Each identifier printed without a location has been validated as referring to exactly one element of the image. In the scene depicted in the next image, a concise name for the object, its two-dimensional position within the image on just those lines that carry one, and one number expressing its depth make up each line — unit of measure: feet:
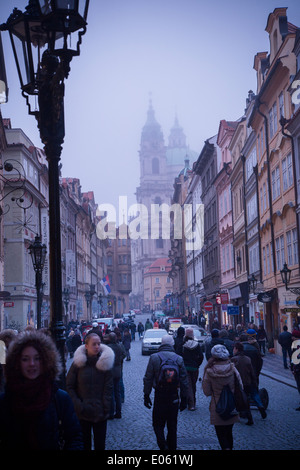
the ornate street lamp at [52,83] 22.84
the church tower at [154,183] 578.66
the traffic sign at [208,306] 123.44
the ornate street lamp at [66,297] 145.69
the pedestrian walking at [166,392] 28.58
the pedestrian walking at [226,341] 48.83
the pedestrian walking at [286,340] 68.74
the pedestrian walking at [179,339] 55.21
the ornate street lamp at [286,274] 85.61
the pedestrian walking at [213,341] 47.10
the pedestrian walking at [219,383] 26.94
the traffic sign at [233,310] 117.70
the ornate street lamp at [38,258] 58.95
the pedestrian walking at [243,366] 39.91
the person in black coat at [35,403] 13.66
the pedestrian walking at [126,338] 96.12
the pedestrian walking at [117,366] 44.60
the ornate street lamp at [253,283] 114.97
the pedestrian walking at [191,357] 48.26
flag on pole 245.24
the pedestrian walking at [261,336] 95.25
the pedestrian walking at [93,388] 23.76
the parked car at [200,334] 103.33
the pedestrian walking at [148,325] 182.09
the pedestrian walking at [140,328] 180.34
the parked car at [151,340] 111.10
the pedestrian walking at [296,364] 45.78
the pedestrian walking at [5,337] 30.23
